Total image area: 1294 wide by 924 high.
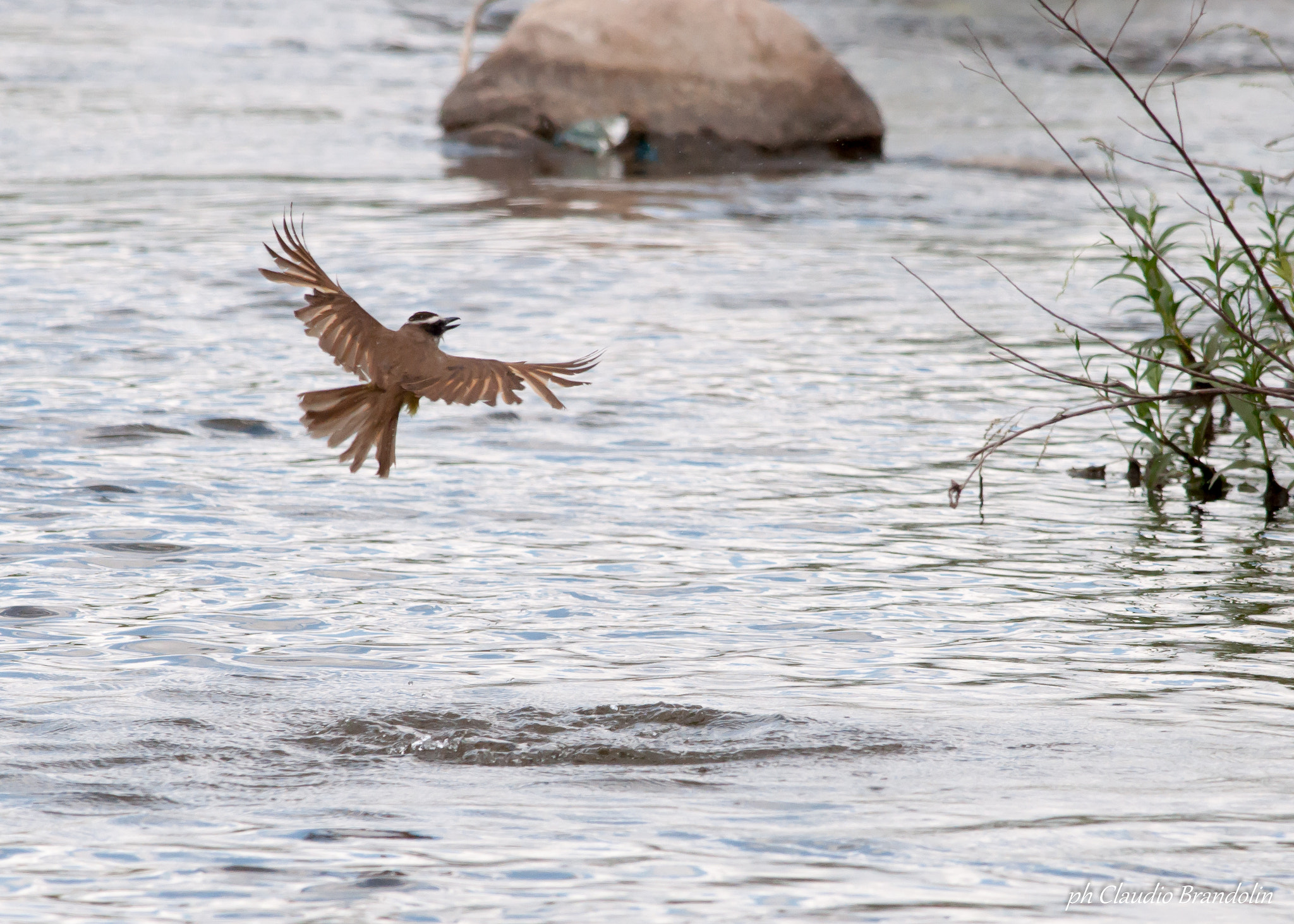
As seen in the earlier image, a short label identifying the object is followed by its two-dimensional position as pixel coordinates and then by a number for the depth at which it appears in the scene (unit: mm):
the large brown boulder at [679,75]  27781
